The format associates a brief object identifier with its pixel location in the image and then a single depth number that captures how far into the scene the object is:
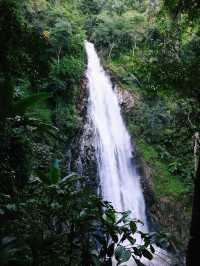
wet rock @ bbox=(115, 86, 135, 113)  19.24
